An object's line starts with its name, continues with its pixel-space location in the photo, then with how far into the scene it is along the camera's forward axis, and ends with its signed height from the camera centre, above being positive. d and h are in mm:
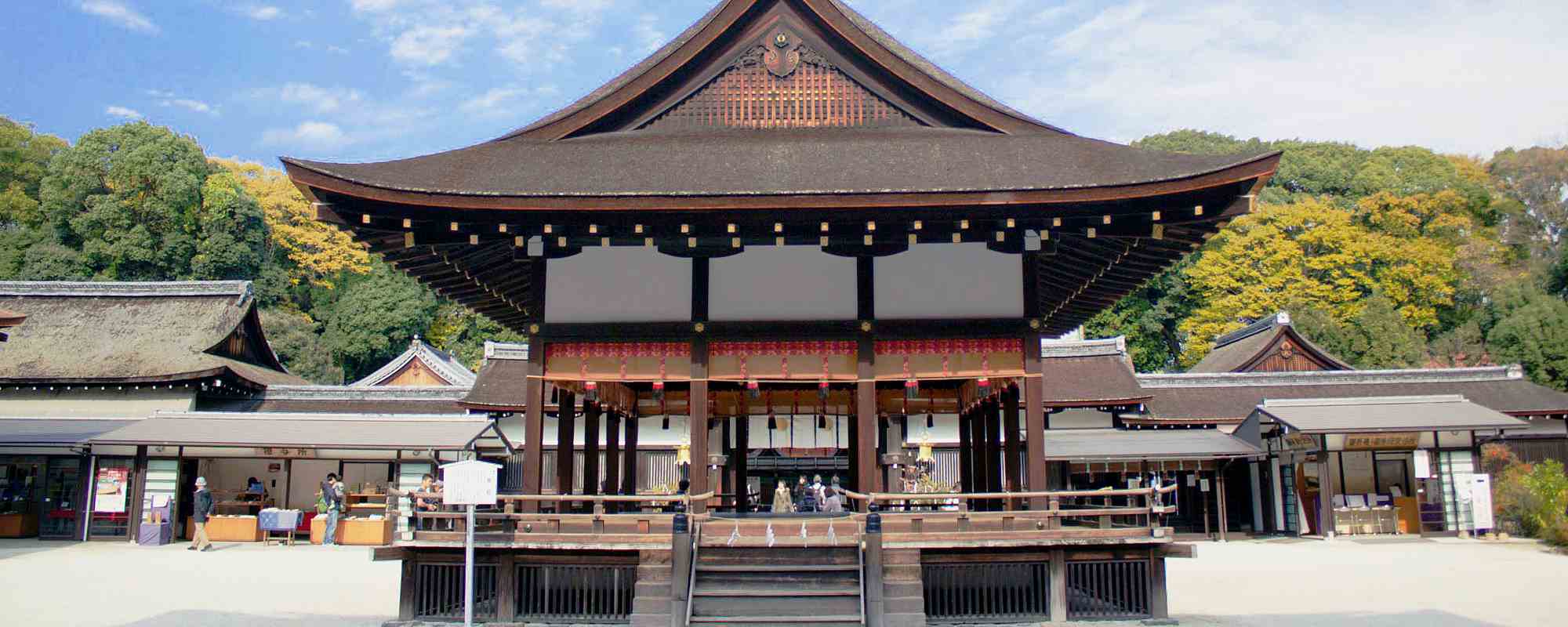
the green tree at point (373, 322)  58969 +8455
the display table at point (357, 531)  28344 -1541
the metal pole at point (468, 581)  10859 -1127
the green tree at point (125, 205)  53031 +13664
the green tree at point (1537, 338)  43781 +5325
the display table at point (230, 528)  28406 -1432
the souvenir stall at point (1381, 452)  28859 +385
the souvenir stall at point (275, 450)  27453 +629
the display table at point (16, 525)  28531 -1313
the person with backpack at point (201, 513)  25047 -915
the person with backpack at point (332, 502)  28266 -742
